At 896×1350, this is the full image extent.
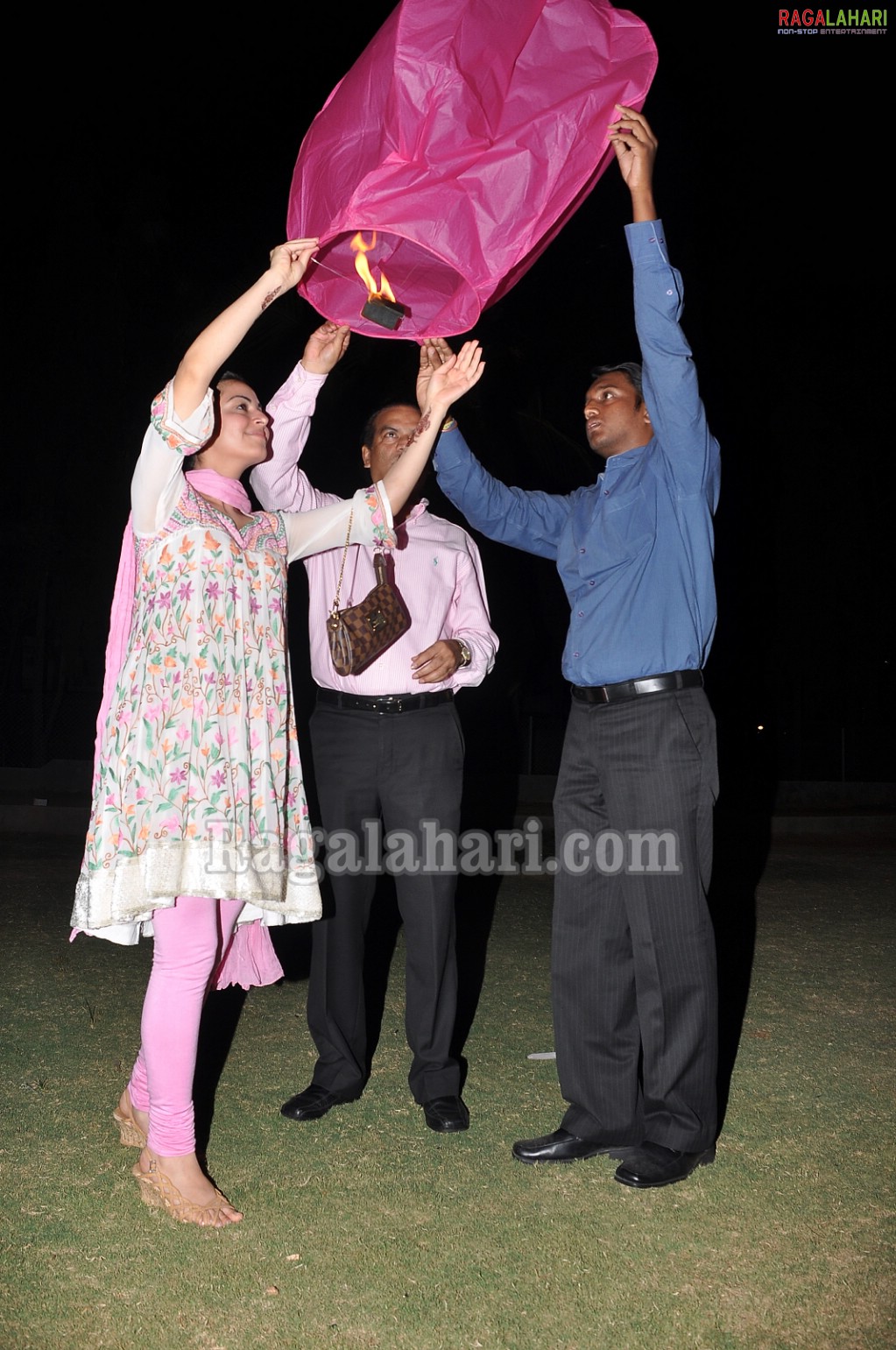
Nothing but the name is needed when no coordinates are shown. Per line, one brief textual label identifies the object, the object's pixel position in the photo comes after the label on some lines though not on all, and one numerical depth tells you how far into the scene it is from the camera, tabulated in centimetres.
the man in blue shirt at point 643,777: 276
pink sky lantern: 248
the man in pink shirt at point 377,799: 319
